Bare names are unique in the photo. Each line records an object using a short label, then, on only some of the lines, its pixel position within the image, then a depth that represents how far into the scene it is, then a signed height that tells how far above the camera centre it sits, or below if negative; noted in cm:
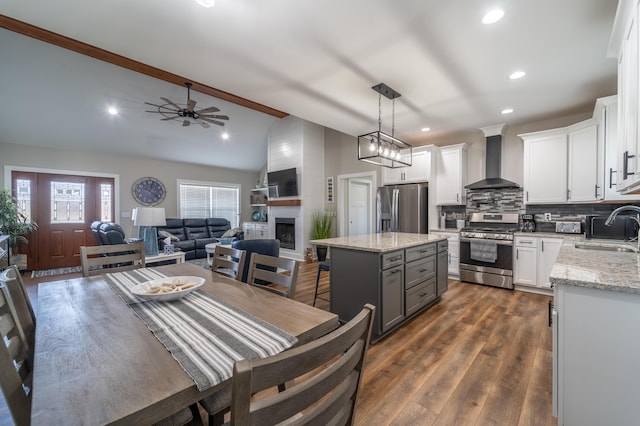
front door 537 -1
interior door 691 +8
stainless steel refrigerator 479 +4
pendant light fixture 306 +83
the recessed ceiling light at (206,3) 180 +141
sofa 611 -58
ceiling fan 417 +161
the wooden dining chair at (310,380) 49 -38
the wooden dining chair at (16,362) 75 -52
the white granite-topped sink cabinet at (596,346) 119 -64
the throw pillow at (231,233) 661 -58
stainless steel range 389 -60
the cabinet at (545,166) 370 +63
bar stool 308 -67
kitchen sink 213 -31
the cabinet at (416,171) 474 +74
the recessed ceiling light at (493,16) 195 +144
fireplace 640 -54
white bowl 129 -41
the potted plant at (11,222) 459 -22
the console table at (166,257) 383 -71
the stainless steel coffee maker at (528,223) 408 -20
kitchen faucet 195 +0
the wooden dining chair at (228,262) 183 -38
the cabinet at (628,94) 138 +68
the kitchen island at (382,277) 241 -66
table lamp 374 -12
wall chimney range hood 430 +83
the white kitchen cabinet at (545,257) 358 -63
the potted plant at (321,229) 609 -44
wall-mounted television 617 +64
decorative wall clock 652 +47
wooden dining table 62 -46
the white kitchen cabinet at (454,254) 439 -73
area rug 495 -121
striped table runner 79 -46
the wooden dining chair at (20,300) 126 -45
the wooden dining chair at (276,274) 153 -39
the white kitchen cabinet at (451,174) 463 +63
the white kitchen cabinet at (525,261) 373 -72
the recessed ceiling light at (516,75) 277 +143
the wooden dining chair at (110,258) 195 -37
